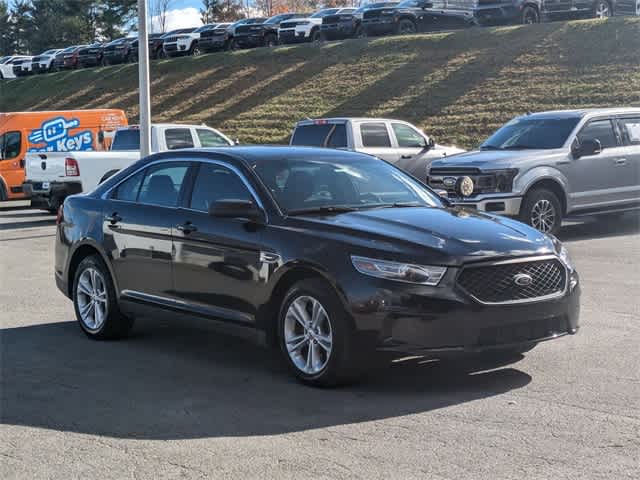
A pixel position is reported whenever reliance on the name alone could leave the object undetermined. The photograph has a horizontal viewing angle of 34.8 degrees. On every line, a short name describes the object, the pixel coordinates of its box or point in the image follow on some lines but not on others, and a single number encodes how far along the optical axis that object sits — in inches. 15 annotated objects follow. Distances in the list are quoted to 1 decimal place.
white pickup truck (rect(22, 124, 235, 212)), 815.1
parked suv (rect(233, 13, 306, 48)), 1927.9
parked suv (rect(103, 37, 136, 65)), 2187.5
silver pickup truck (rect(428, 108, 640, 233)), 577.6
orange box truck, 977.5
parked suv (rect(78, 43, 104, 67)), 2256.4
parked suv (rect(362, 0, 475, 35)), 1624.0
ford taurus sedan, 247.4
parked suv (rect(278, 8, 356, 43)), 1839.3
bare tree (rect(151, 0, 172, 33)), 3957.7
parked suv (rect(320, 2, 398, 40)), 1770.4
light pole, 763.4
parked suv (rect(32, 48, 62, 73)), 2434.8
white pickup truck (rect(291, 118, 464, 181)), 756.0
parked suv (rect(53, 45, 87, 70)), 2326.0
